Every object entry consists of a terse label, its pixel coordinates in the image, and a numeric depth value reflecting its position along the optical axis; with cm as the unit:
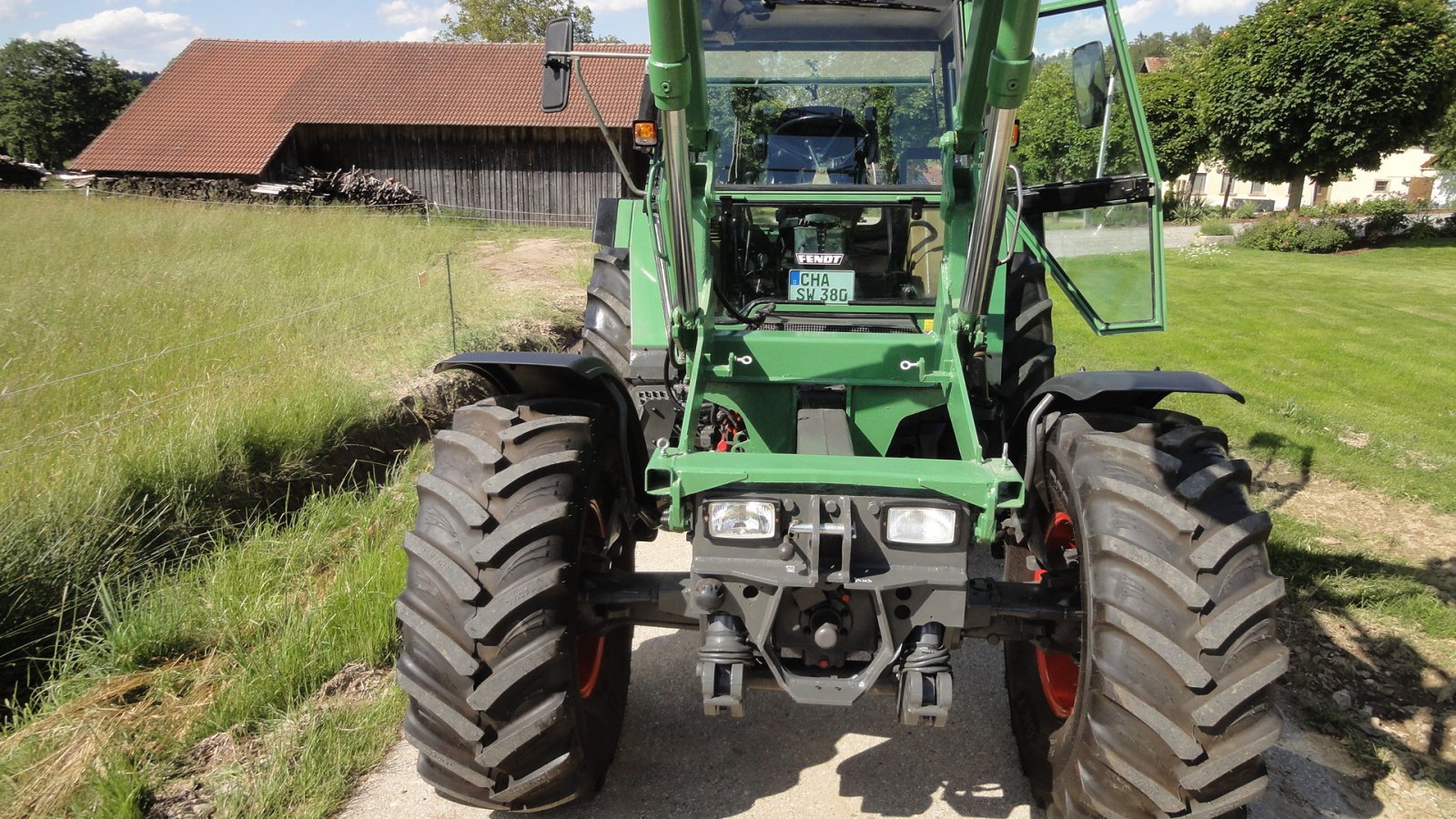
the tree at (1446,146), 3107
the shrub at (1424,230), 2561
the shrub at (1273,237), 2328
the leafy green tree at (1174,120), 2706
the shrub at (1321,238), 2300
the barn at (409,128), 2456
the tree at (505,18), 4638
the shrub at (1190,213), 3272
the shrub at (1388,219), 2486
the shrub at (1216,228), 2542
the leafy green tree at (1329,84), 2066
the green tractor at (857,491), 250
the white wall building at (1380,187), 5317
